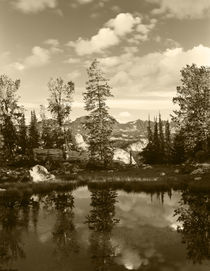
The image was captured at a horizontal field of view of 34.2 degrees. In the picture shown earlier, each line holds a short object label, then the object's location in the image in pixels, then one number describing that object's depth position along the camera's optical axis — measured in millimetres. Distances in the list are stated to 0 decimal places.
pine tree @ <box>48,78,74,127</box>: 50688
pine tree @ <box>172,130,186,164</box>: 49541
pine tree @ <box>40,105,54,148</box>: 63531
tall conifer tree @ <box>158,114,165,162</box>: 54838
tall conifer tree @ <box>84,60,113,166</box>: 42781
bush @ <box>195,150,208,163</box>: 41516
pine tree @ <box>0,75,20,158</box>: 48312
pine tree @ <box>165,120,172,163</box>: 53250
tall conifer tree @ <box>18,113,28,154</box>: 55262
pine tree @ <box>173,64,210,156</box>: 40781
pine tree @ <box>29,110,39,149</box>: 60325
